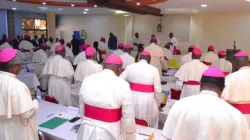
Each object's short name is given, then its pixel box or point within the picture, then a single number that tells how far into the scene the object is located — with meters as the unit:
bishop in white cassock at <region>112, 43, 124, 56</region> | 6.93
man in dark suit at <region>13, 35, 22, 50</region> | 9.21
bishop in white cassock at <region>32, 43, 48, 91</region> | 5.54
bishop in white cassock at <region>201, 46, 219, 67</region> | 6.39
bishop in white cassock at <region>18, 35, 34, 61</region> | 8.62
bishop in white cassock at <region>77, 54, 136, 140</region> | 1.99
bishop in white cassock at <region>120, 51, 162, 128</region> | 3.28
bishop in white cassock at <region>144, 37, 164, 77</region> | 6.28
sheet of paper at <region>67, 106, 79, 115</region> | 2.97
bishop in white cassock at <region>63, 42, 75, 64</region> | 8.17
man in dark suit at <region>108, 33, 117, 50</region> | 10.97
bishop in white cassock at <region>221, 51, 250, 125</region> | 2.62
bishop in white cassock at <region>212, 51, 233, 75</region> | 5.45
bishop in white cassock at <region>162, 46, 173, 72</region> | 7.22
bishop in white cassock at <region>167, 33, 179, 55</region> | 9.67
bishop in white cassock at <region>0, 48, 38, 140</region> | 2.00
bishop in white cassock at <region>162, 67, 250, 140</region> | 1.38
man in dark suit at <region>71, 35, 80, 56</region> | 10.64
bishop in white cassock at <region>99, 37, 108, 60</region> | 9.70
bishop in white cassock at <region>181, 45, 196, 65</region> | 6.07
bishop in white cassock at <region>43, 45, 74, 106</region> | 4.12
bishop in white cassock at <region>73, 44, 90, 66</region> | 6.23
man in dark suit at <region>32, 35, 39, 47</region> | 10.52
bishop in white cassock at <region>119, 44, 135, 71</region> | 5.69
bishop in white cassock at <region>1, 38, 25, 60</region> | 7.49
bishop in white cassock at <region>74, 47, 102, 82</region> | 4.32
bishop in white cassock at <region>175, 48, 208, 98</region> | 4.03
